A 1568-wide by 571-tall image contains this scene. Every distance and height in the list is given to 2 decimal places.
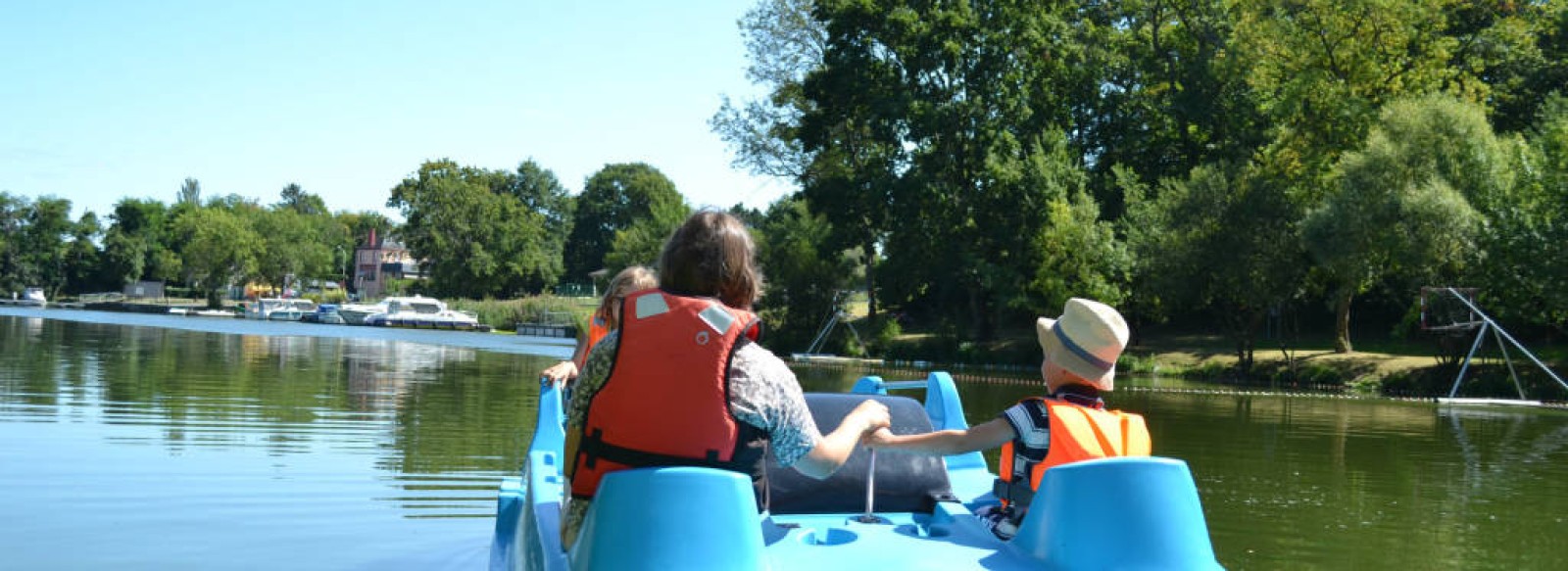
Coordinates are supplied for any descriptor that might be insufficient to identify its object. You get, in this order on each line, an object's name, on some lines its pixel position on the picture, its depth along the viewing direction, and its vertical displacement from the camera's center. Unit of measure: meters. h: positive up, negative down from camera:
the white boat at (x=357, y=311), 71.94 -0.45
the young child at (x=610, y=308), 6.34 +0.01
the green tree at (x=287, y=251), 94.56 +4.07
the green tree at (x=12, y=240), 103.44 +4.80
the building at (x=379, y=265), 128.38 +4.40
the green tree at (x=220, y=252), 89.88 +3.69
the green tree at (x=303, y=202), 160.00 +13.36
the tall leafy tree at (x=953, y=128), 40.25 +6.46
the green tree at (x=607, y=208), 103.94 +8.79
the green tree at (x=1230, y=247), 33.41 +2.19
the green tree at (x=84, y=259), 106.25 +3.42
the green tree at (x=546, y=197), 105.06 +9.74
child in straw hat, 4.01 -0.33
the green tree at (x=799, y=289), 47.94 +1.03
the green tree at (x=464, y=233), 85.94 +5.30
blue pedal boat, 3.01 -0.63
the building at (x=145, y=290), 104.12 +0.78
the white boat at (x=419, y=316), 68.50 -0.57
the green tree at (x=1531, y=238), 26.55 +2.10
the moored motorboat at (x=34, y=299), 92.38 -0.16
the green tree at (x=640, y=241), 71.50 +4.20
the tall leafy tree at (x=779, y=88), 48.44 +9.01
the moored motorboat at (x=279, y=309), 76.31 -0.44
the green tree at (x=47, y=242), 105.06 +4.72
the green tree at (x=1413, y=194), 28.12 +3.21
